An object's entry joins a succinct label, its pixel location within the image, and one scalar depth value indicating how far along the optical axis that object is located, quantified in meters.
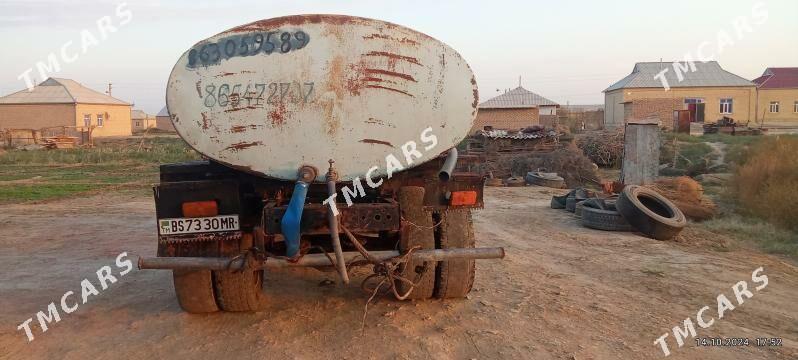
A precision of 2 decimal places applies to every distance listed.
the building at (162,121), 76.81
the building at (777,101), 52.16
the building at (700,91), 46.94
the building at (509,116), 31.89
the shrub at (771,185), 9.91
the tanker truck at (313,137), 4.05
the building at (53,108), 53.41
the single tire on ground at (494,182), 16.62
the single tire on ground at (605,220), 9.20
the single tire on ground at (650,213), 8.58
